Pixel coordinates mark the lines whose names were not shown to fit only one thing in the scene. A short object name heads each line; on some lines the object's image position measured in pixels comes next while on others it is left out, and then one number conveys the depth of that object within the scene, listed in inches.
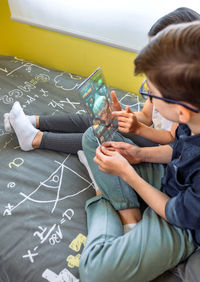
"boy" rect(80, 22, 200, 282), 21.5
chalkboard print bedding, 31.1
